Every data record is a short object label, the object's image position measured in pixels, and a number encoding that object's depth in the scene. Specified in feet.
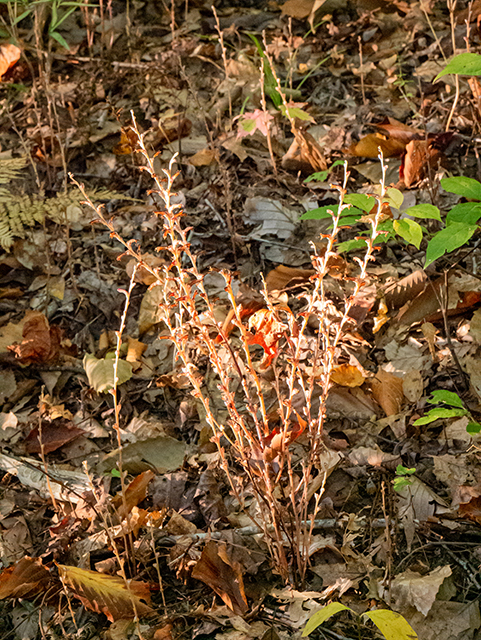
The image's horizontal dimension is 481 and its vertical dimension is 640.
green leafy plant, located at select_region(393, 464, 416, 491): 6.18
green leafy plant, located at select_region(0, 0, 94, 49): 12.76
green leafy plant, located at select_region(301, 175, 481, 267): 6.04
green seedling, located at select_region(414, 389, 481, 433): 6.04
